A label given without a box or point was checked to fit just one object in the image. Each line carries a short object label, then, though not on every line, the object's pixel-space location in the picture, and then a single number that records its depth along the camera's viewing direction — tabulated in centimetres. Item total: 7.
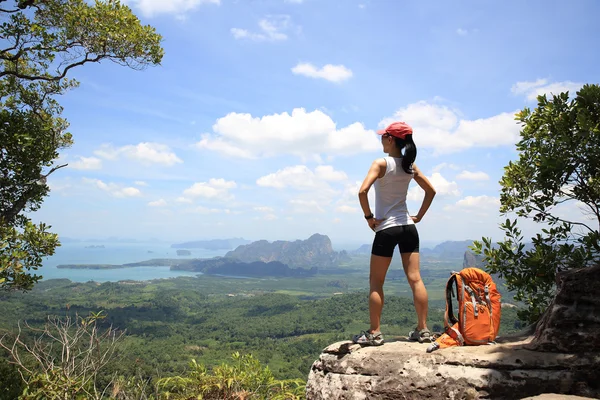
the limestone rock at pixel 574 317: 339
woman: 416
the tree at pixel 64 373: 457
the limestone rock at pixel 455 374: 328
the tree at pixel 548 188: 483
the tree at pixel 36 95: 616
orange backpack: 402
